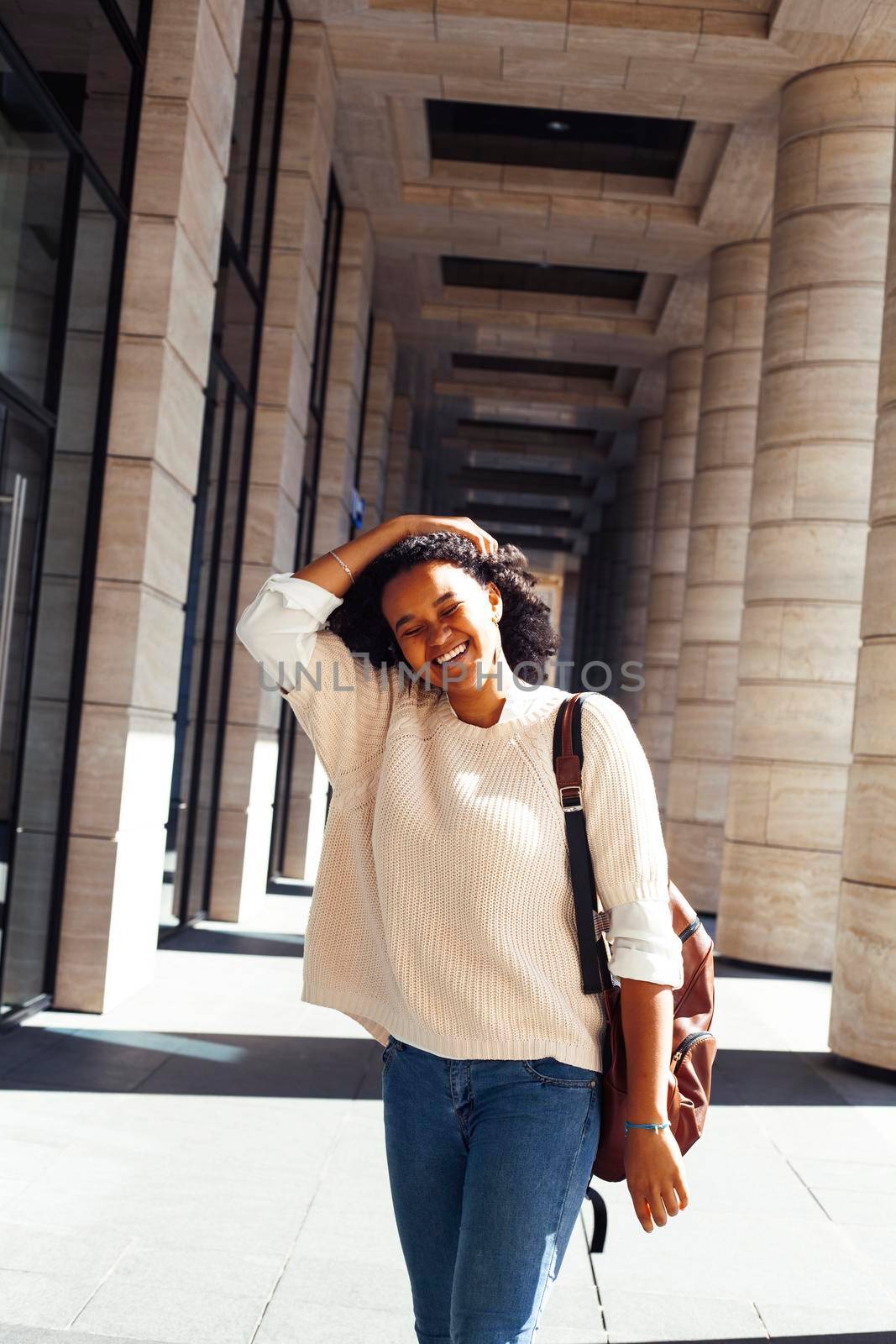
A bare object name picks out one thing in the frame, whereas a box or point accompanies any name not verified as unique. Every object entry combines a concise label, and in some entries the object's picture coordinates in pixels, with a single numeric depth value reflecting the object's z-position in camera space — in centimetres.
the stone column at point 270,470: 1219
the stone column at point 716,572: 1683
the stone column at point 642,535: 2741
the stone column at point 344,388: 1628
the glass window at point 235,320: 1079
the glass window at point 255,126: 1081
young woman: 203
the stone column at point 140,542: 757
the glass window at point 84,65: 631
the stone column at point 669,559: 2234
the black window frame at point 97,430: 719
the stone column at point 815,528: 1182
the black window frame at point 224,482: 1077
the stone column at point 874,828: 780
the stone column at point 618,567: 3235
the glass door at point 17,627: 657
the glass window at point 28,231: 620
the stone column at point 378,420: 2036
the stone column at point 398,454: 2489
